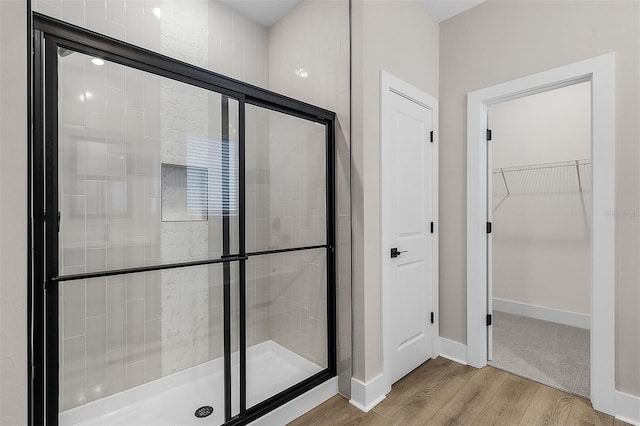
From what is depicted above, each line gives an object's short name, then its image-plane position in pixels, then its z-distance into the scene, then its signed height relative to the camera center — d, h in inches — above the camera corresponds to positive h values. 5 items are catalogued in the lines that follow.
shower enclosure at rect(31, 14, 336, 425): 54.2 -4.7
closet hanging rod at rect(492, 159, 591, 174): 125.2 +20.1
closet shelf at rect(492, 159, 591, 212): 126.1 +14.5
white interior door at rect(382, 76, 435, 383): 83.9 -5.6
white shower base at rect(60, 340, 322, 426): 61.8 -39.2
